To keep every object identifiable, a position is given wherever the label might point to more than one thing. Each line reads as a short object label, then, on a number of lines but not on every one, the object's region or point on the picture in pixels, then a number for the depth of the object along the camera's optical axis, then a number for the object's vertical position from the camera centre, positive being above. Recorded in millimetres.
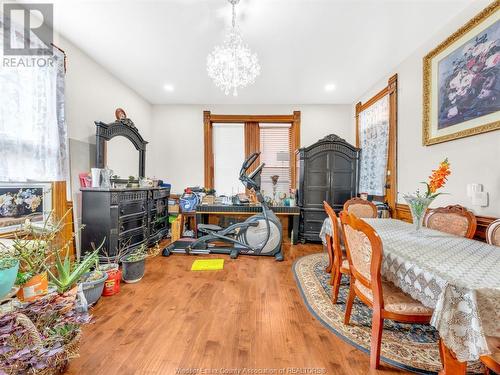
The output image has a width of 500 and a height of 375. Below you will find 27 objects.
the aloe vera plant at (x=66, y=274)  1700 -708
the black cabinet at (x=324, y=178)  3918 +133
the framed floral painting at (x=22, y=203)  1992 -173
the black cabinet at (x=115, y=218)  2752 -431
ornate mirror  3066 +638
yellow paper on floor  2887 -1070
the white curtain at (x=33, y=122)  2051 +633
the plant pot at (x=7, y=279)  1194 -512
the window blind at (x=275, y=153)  4902 +715
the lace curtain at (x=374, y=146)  3580 +694
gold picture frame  1920 +981
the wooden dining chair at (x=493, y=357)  884 -685
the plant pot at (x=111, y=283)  2162 -962
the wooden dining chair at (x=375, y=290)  1242 -673
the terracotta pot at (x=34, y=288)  1490 -708
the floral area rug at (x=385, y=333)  1394 -1096
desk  3855 -447
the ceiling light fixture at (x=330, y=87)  3846 +1742
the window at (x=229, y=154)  4902 +693
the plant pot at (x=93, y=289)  1913 -914
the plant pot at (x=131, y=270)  2430 -942
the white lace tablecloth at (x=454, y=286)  889 -462
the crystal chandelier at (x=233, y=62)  2398 +1366
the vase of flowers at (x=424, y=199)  1622 -108
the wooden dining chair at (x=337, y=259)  1902 -670
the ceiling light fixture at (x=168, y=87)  3885 +1751
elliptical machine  3262 -783
